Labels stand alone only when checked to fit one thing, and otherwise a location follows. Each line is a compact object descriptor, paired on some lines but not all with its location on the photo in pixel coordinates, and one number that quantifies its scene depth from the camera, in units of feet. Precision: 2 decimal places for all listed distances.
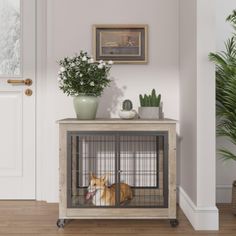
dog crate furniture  8.11
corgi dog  8.24
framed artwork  10.04
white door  10.44
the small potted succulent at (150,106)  9.12
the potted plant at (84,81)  8.46
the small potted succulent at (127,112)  8.65
